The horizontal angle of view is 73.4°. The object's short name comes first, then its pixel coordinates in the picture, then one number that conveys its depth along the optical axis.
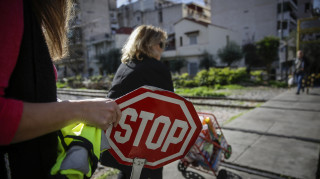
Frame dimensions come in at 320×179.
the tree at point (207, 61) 30.31
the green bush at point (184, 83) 17.12
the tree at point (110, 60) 36.44
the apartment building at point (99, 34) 40.74
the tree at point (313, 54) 16.72
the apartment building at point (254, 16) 32.88
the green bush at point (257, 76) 17.09
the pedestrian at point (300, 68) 10.47
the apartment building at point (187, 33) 31.67
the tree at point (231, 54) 28.20
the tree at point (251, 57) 31.35
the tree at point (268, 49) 22.19
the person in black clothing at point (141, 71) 1.96
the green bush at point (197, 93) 11.59
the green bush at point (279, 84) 14.74
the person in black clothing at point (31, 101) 0.70
